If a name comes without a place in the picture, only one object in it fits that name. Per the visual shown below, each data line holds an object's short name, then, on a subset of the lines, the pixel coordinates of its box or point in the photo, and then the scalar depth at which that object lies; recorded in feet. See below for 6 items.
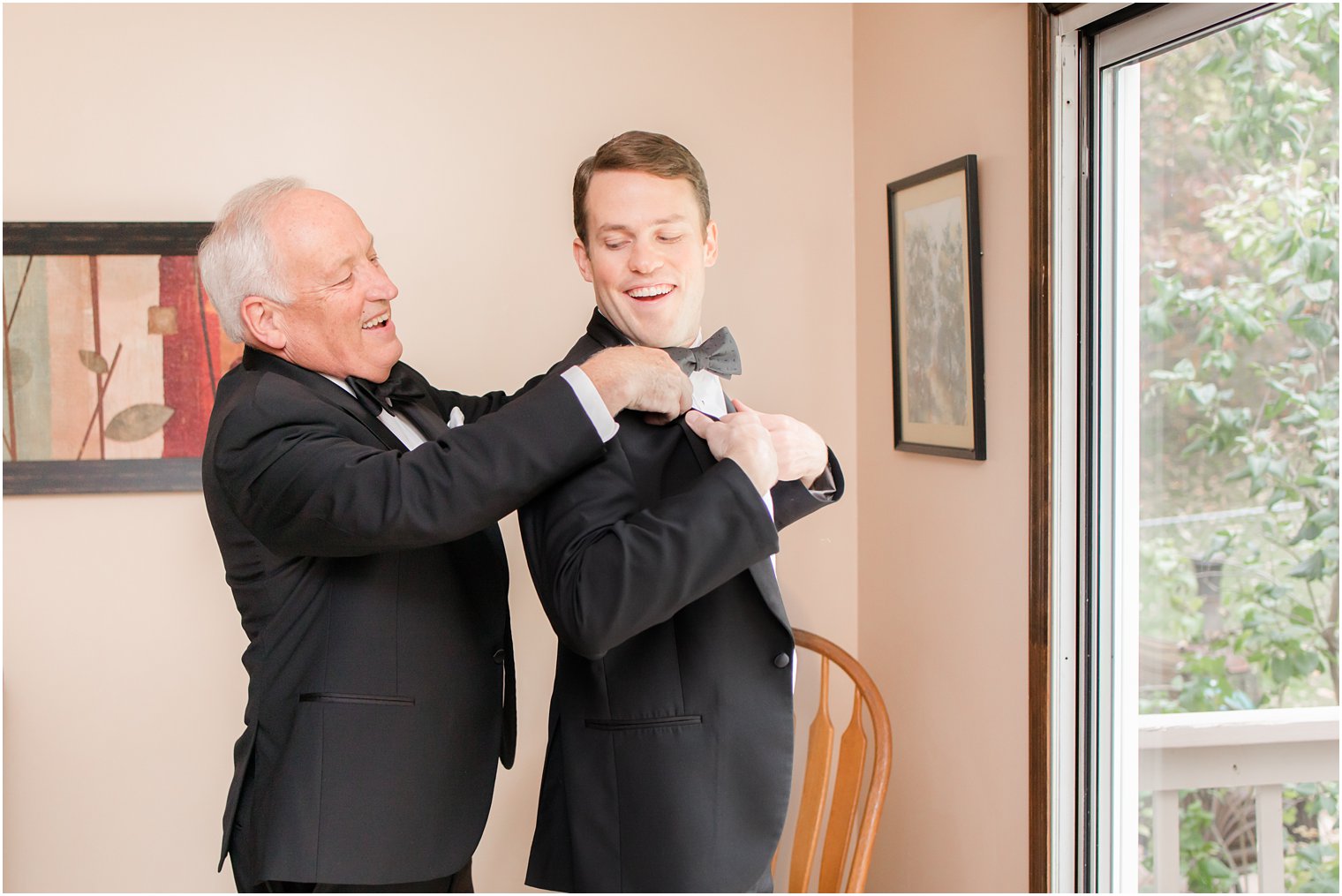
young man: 4.25
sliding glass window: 5.18
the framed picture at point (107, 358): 8.53
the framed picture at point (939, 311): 7.32
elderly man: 4.95
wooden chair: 6.96
